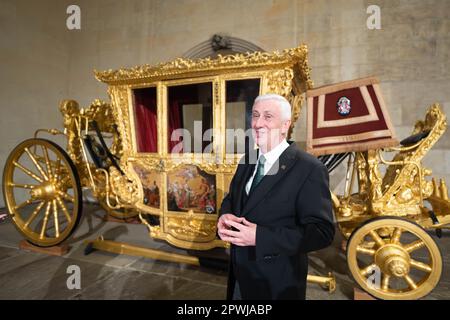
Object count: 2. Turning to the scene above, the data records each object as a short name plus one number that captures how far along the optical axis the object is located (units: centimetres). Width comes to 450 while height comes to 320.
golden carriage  189
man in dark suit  83
